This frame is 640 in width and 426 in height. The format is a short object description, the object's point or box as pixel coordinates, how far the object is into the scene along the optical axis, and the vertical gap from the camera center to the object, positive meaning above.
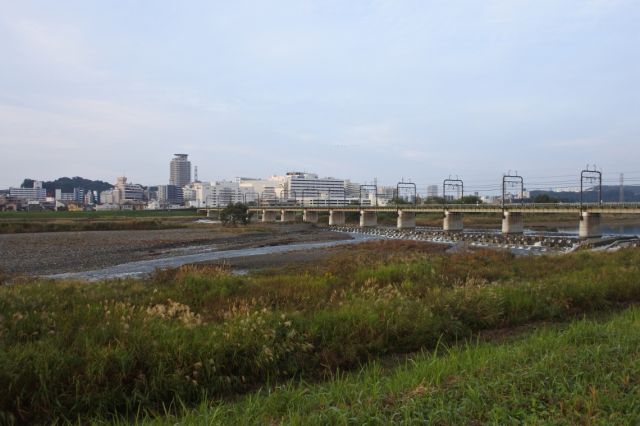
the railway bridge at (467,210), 51.50 -1.88
